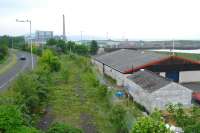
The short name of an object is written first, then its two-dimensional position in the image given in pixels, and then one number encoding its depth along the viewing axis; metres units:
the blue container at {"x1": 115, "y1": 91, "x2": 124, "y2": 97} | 19.89
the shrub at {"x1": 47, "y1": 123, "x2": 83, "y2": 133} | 9.28
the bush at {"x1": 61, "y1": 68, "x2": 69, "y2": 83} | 26.13
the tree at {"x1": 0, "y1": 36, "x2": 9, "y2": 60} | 49.05
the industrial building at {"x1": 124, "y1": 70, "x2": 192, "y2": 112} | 16.37
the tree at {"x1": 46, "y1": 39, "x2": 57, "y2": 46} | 67.52
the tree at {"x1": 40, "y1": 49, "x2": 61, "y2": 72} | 32.16
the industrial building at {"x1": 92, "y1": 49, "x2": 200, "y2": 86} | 23.75
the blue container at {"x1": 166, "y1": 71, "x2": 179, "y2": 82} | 24.26
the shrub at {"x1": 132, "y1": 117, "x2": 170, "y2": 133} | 8.06
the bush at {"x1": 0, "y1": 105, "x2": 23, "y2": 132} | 9.29
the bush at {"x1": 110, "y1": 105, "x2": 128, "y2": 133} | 11.38
